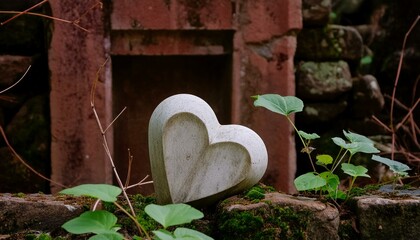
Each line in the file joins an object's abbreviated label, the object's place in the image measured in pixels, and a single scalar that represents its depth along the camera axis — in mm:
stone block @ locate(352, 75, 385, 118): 3173
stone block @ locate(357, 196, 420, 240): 1670
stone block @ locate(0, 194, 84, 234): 1661
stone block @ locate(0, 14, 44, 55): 2685
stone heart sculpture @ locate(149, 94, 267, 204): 1719
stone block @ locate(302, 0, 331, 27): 3030
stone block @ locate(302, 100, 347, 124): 3091
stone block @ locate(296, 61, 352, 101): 3047
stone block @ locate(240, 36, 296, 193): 2708
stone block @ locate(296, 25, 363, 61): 3084
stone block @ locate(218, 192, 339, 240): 1649
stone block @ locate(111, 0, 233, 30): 2608
